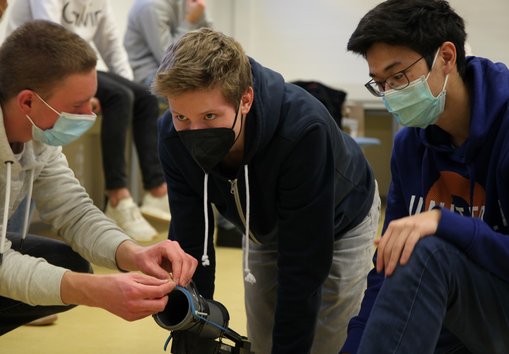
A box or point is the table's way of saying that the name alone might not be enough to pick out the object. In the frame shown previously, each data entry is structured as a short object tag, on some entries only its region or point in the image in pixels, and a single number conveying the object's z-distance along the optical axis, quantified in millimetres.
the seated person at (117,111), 3857
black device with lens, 1622
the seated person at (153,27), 4512
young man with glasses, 1337
